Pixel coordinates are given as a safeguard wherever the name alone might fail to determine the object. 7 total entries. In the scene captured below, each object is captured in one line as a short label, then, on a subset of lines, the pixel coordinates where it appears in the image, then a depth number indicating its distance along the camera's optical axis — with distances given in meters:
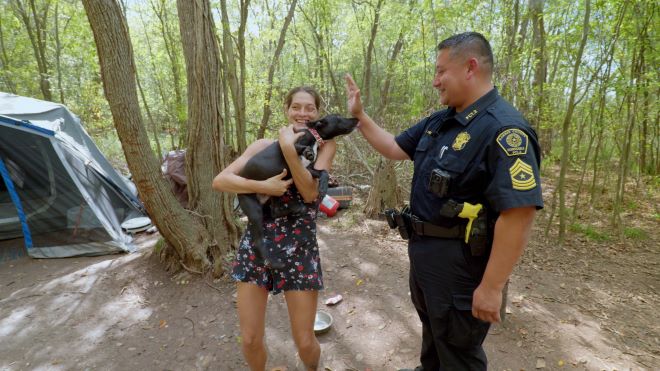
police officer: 1.29
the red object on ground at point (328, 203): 3.38
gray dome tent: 4.49
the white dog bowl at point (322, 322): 2.83
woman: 1.72
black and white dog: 1.75
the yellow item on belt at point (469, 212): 1.42
